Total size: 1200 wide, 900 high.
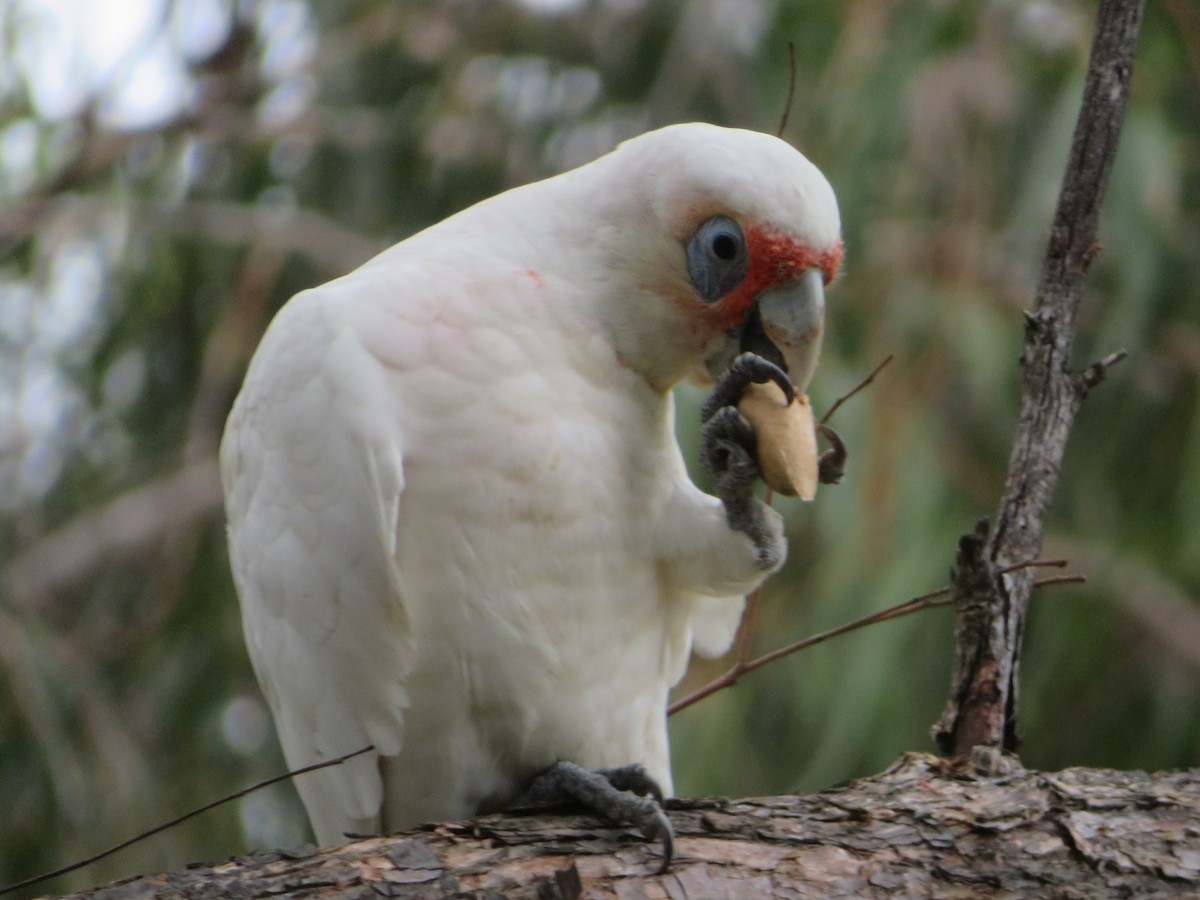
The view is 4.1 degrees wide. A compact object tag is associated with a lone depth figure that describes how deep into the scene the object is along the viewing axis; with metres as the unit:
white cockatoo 5.03
